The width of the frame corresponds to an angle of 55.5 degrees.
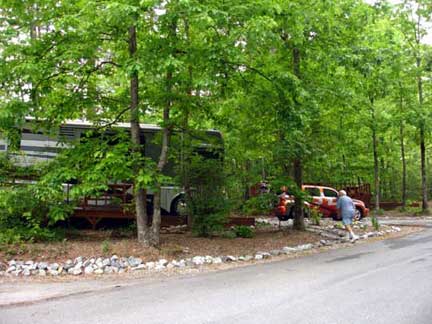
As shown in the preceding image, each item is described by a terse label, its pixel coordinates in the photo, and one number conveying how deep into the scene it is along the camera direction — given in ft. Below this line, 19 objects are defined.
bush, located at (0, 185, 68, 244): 29.59
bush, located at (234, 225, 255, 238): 38.91
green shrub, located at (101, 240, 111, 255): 29.35
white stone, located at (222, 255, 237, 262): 30.71
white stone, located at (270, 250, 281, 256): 33.27
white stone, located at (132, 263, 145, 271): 27.85
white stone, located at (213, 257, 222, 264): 30.07
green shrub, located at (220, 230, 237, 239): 38.05
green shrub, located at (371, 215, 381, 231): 47.62
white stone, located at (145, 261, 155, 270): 28.16
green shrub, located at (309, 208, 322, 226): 46.31
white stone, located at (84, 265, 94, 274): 26.95
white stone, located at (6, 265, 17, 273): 26.40
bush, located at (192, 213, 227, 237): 35.65
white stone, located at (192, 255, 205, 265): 29.50
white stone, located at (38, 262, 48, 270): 26.99
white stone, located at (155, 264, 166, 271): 27.86
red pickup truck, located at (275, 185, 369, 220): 58.54
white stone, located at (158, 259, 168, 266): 28.64
